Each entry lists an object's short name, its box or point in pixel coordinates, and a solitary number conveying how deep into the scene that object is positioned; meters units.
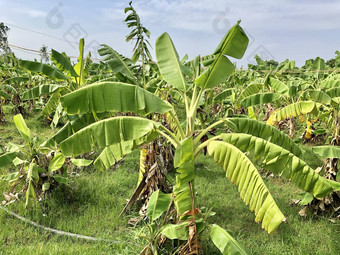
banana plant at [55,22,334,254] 2.66
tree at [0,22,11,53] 55.83
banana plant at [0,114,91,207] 4.27
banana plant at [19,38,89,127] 4.79
